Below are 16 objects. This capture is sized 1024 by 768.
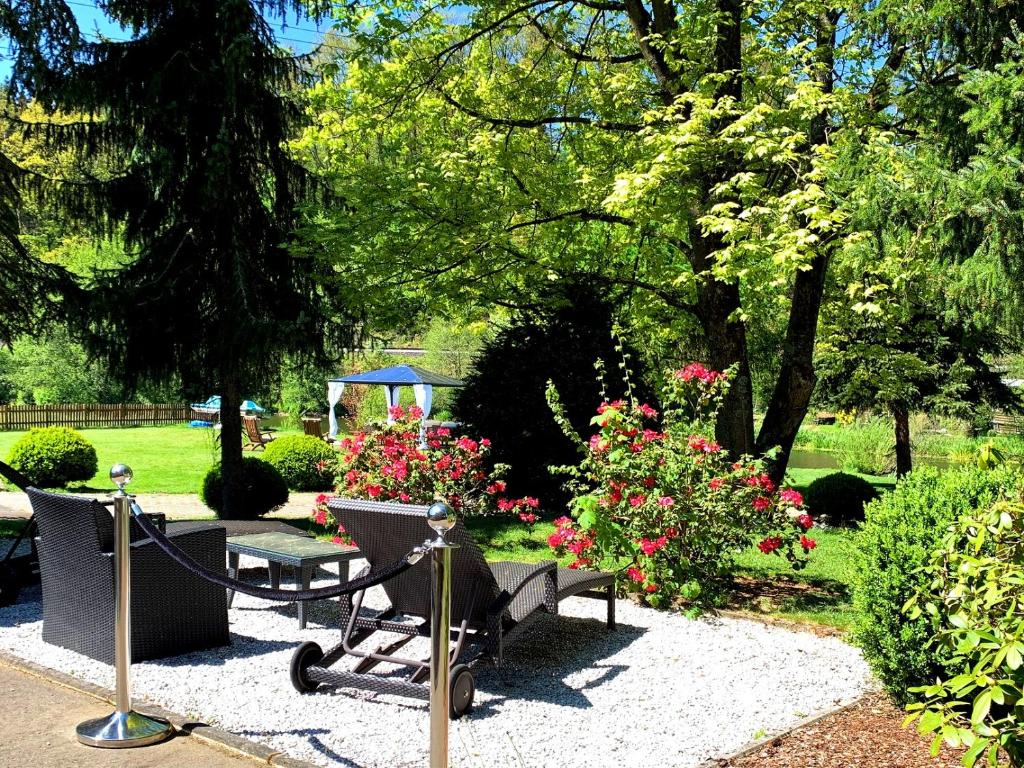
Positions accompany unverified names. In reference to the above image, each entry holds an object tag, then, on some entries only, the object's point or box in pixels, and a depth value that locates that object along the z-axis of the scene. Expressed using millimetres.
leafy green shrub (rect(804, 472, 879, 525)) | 12664
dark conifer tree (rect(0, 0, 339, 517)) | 10883
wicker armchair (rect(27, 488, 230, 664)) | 4969
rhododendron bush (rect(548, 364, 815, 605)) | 6465
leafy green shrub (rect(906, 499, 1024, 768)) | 2615
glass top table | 6055
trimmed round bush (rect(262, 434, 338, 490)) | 14266
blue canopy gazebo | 21309
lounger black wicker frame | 4395
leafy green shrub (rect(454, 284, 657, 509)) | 11758
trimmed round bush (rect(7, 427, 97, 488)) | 14969
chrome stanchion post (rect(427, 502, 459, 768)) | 3230
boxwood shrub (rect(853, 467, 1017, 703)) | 4164
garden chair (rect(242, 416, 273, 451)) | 21402
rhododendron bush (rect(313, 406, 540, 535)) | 8125
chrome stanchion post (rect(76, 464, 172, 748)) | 3908
